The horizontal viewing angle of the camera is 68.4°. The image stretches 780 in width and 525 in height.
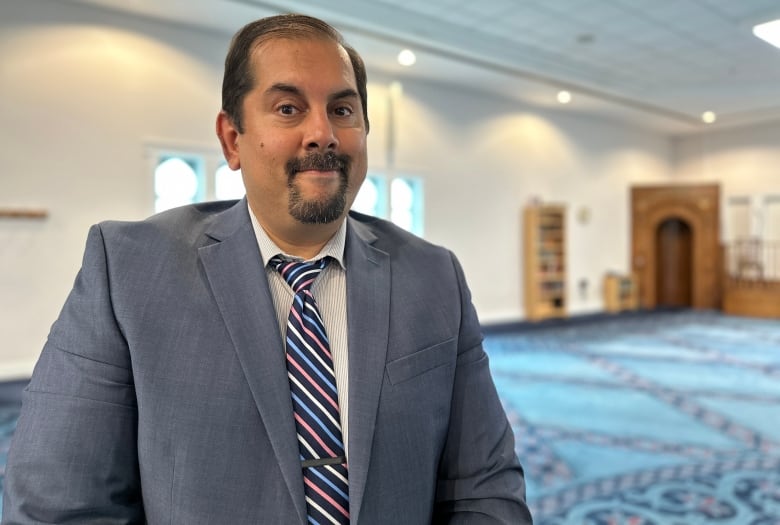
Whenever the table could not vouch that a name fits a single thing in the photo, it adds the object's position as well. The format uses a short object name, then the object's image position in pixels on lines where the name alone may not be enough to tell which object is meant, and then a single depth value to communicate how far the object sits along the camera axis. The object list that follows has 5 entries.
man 0.99
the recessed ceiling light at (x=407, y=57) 7.71
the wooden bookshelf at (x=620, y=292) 11.91
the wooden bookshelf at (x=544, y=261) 10.52
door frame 12.14
